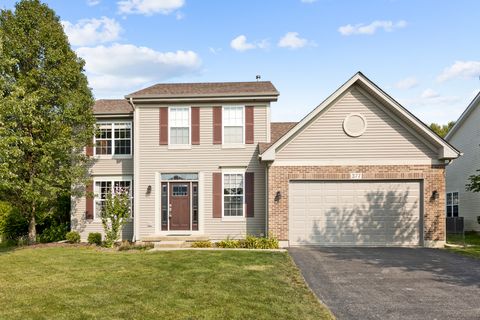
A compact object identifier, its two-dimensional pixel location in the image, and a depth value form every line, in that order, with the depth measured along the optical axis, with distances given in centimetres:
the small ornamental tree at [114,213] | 1487
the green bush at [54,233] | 1736
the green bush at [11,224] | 1809
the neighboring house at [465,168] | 2100
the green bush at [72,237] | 1655
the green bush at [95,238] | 1636
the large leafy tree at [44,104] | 1490
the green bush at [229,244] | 1436
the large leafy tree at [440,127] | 4240
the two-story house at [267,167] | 1486
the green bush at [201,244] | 1464
